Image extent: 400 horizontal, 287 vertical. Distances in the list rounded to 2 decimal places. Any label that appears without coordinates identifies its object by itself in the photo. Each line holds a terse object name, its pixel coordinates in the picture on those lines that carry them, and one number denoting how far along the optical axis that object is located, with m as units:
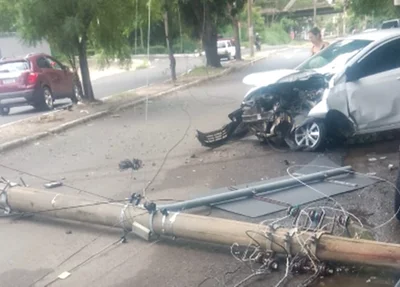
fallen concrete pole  4.98
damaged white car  9.70
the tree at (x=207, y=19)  31.09
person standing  12.99
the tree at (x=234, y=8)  34.91
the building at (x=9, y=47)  45.12
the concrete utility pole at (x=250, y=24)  43.44
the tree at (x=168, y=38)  25.39
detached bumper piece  11.14
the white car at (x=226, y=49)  45.22
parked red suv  19.30
